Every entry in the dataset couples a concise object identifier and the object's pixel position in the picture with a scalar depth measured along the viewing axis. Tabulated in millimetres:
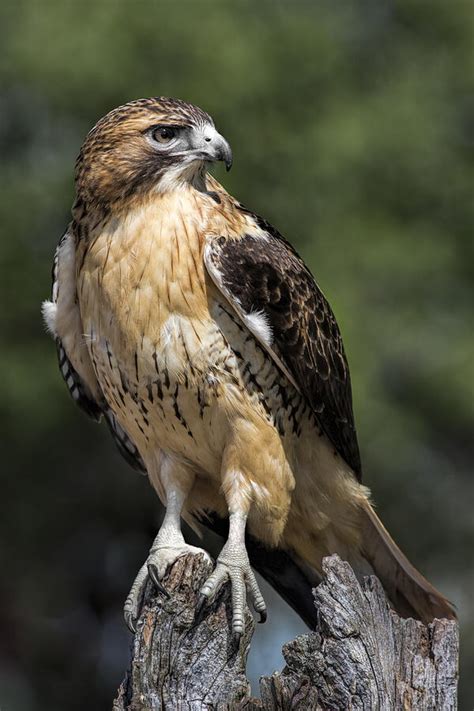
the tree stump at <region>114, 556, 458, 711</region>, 7875
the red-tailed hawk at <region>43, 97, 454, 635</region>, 9414
